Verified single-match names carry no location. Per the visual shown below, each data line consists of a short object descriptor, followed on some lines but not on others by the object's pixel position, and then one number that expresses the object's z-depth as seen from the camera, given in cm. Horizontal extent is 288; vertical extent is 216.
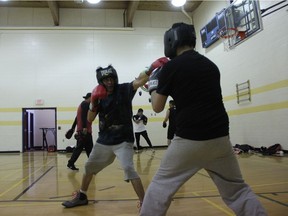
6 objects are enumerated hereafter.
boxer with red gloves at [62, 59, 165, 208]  316
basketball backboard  838
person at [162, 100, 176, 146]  849
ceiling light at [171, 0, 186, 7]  1153
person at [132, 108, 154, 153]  1167
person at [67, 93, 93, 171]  629
